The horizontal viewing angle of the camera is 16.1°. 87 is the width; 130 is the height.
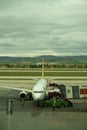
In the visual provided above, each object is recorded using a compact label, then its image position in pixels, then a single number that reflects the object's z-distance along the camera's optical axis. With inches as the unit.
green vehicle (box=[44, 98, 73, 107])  1635.1
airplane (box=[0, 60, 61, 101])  1598.2
